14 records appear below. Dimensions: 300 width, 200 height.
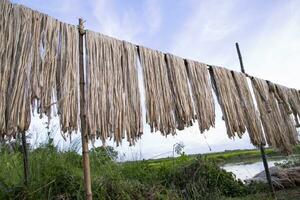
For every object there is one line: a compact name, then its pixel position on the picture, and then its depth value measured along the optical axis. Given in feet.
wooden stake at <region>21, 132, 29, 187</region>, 5.90
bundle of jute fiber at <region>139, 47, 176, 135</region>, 5.86
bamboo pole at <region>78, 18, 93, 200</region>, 5.01
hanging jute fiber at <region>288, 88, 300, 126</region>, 9.34
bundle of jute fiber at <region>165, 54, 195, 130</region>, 6.20
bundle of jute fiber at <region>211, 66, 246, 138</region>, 7.17
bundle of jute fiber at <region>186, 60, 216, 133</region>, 6.56
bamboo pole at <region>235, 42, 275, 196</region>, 8.32
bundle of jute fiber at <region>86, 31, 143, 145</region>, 5.20
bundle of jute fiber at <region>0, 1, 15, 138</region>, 4.41
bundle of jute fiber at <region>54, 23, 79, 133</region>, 4.89
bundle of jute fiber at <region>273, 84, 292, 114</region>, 9.05
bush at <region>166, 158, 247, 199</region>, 9.30
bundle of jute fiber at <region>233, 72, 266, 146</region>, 7.65
